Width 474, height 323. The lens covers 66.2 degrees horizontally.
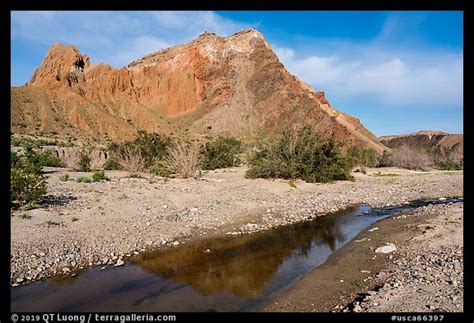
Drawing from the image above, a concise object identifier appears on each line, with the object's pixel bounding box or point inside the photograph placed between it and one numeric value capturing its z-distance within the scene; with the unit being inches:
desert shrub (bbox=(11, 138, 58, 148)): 1323.6
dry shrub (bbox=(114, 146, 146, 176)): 781.3
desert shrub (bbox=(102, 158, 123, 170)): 923.1
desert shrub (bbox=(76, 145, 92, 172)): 857.1
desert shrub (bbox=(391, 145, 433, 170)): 1531.5
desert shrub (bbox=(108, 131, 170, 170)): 856.9
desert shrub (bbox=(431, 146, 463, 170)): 1530.5
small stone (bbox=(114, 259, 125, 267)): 303.3
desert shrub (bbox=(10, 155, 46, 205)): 410.3
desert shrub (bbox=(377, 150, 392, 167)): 1583.4
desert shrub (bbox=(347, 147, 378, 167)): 1480.8
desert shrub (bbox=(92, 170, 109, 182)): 677.4
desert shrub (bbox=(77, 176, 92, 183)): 652.7
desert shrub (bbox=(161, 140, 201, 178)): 770.8
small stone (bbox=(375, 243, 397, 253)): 333.6
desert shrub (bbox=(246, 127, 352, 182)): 781.9
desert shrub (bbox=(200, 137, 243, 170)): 1047.6
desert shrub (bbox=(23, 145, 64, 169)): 820.0
